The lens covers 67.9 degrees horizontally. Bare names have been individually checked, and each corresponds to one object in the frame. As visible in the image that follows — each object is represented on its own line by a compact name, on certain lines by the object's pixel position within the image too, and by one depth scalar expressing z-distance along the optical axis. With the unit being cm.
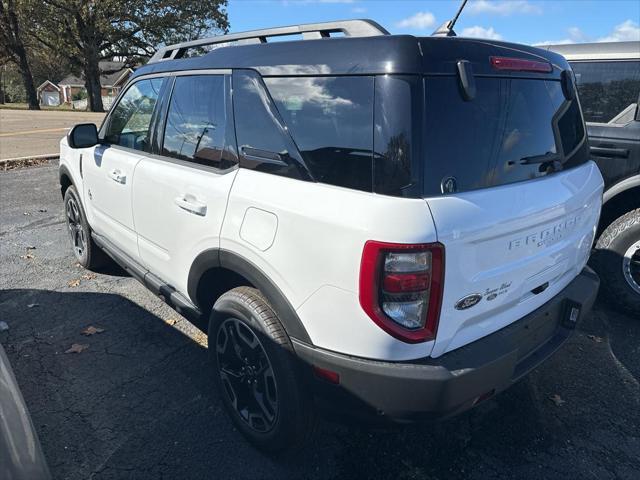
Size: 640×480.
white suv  176
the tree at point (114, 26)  3725
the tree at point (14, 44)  3980
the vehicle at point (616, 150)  381
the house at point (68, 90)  7491
